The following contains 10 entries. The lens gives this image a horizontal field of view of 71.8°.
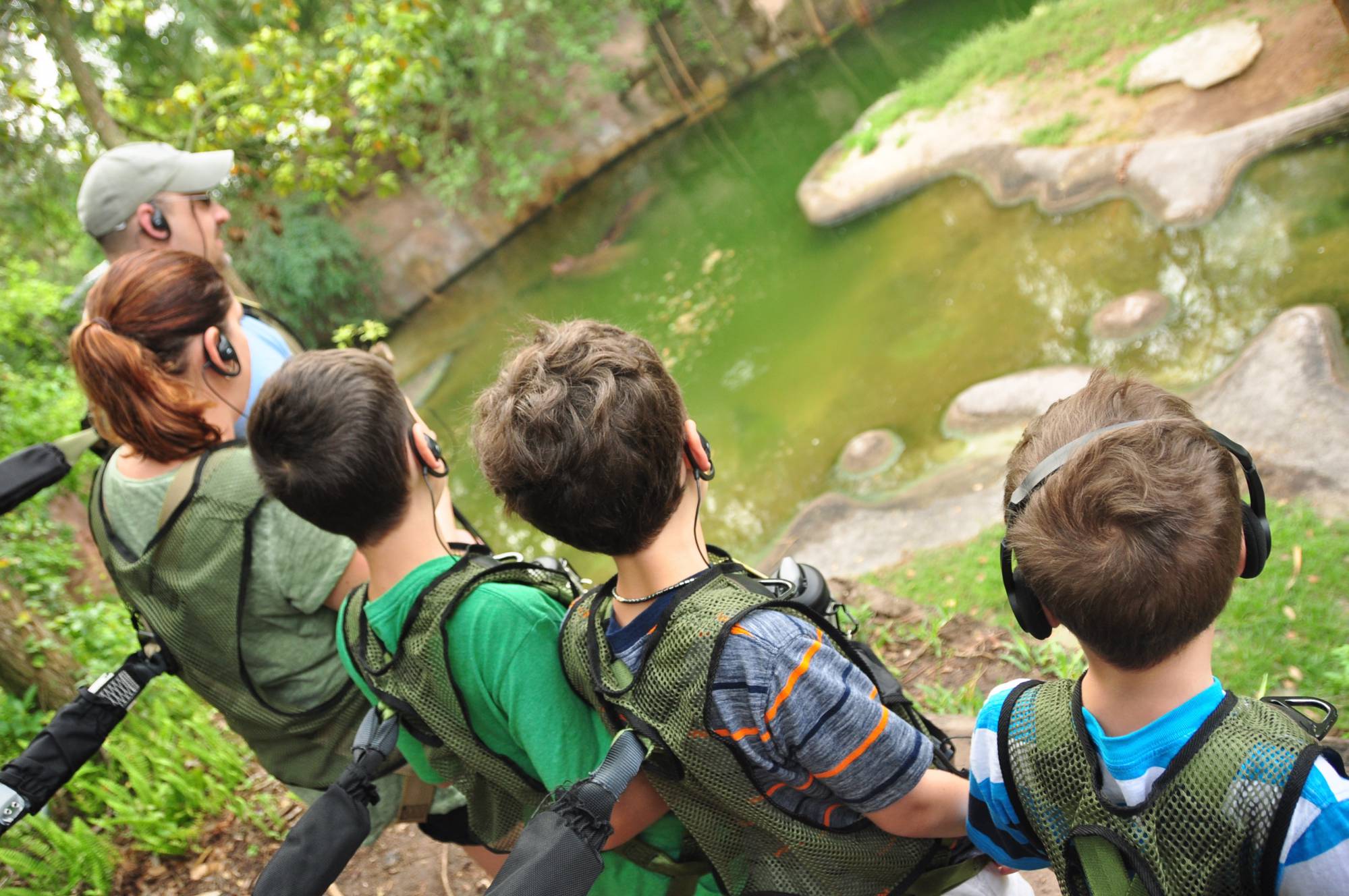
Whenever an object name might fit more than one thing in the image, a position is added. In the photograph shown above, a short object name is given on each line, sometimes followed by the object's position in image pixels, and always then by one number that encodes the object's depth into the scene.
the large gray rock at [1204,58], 6.65
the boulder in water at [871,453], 5.30
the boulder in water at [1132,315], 5.18
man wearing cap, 2.48
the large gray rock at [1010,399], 4.86
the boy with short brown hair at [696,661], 1.16
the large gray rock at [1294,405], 3.27
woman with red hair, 1.78
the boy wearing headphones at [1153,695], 0.88
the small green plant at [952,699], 2.78
